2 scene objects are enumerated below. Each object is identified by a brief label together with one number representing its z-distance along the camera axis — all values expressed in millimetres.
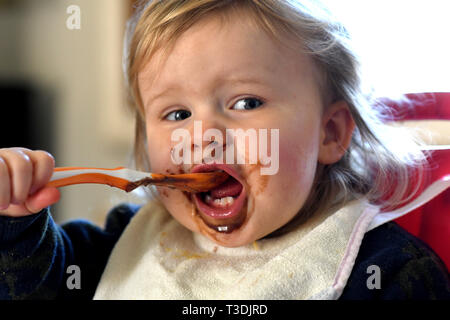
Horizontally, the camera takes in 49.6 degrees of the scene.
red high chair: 793
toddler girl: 719
